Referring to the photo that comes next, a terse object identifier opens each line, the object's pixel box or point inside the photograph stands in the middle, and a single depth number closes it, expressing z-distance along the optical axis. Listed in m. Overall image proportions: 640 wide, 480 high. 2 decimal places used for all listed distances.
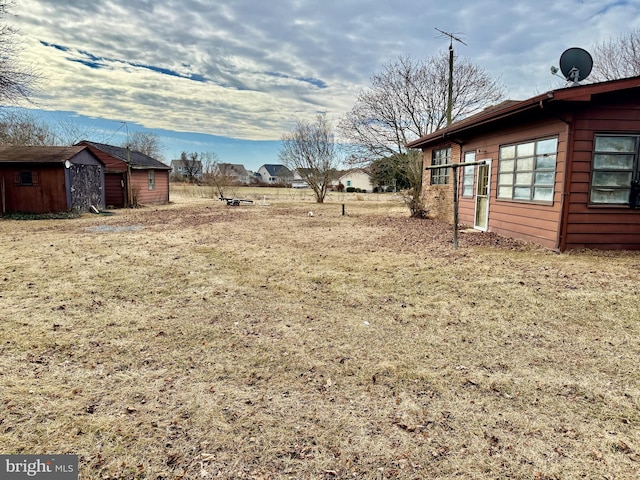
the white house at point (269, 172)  90.00
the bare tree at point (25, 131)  24.16
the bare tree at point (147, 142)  43.19
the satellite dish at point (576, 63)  7.95
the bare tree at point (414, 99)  21.09
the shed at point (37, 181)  14.62
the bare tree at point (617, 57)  18.11
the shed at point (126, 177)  19.06
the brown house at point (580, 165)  6.52
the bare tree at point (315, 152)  26.11
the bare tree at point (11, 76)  11.90
